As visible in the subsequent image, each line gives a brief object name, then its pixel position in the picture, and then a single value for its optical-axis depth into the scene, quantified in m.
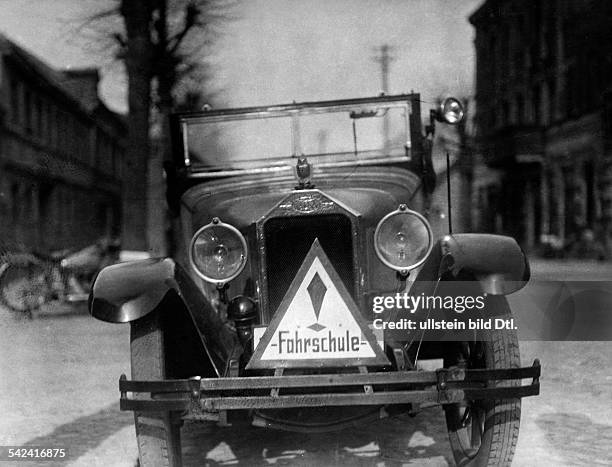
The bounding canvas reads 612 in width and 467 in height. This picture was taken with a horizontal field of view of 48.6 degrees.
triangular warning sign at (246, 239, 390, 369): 2.31
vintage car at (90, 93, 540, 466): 2.23
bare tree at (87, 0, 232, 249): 5.92
